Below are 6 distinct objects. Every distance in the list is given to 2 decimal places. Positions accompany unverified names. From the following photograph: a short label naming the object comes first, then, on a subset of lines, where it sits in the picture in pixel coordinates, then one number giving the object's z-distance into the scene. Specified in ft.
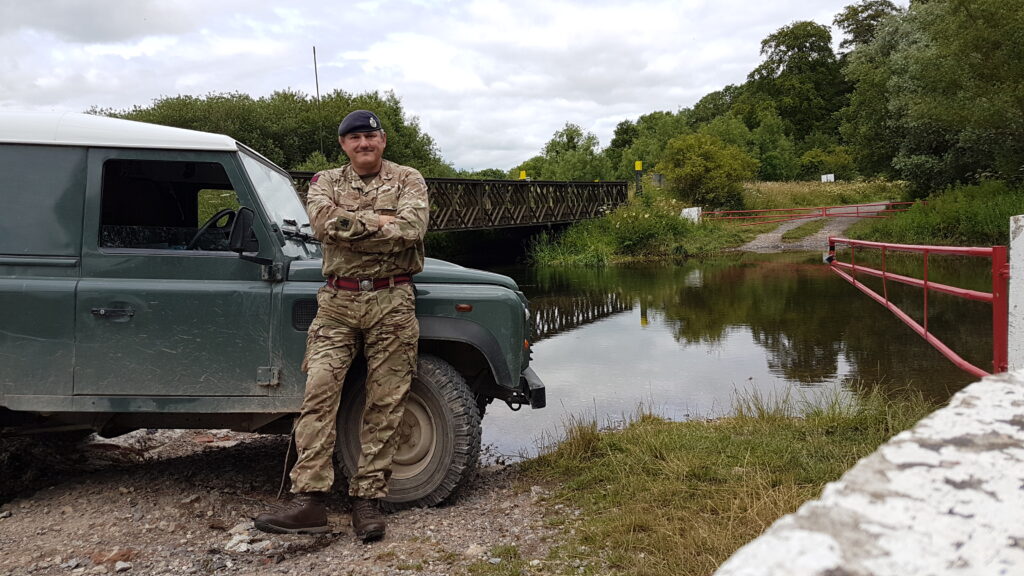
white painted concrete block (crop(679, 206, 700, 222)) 115.24
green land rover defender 13.84
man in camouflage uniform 12.96
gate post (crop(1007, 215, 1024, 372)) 11.59
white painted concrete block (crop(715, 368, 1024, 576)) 2.55
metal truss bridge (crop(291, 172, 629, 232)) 87.97
